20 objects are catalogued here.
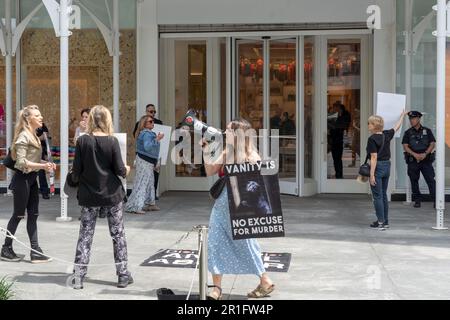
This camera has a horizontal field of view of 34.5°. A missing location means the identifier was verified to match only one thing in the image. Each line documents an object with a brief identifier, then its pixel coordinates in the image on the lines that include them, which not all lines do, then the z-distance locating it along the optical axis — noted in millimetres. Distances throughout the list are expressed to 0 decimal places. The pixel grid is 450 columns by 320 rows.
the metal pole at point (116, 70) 13648
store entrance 14164
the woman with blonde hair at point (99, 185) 6836
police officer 12516
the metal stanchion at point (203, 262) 6012
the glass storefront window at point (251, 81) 14359
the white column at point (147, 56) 13883
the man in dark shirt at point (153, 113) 12969
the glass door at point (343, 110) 14445
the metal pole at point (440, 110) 10109
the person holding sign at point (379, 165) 10086
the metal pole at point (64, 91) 10695
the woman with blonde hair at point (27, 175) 7793
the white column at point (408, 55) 13000
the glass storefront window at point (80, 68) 14125
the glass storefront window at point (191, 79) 14992
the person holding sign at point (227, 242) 6484
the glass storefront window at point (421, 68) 13367
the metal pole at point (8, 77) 13930
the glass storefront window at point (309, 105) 14188
